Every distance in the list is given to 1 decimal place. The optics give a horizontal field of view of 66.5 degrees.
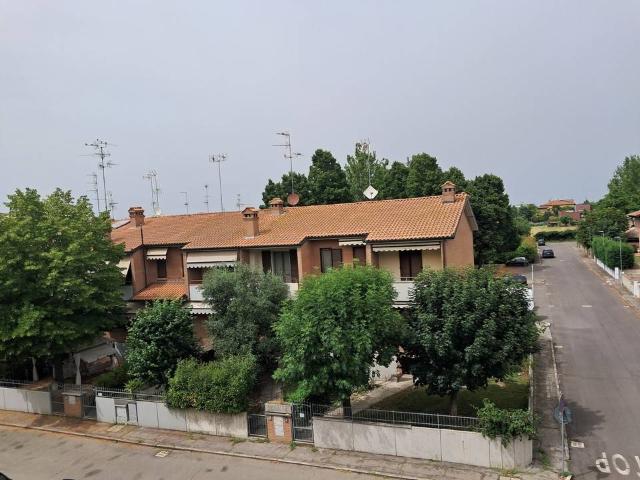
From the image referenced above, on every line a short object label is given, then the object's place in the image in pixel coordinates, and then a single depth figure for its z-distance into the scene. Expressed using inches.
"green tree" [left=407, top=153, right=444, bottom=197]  1856.5
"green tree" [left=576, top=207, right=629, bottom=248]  2596.0
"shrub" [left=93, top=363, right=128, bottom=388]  917.2
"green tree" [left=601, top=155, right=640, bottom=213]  3302.2
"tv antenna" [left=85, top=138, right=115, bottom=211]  1399.9
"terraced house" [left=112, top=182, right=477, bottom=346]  949.8
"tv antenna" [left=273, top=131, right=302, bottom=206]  1365.7
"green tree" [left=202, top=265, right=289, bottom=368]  821.2
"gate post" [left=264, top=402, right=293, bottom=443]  696.4
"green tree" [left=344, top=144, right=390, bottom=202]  2230.6
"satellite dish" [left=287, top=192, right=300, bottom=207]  1365.7
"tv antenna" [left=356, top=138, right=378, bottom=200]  2333.3
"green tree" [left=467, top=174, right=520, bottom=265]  2060.8
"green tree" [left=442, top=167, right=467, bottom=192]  2037.0
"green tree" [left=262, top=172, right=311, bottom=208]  1973.4
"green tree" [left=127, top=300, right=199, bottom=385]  800.3
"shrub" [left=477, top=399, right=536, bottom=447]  574.1
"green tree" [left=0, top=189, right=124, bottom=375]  811.4
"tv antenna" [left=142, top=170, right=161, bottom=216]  1694.6
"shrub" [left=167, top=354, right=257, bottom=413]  720.3
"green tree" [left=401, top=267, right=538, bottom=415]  623.8
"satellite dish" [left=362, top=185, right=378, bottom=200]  1284.8
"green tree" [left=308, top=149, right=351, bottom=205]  1945.1
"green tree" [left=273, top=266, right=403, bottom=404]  634.8
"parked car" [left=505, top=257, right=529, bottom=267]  2429.9
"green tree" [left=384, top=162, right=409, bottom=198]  1987.0
